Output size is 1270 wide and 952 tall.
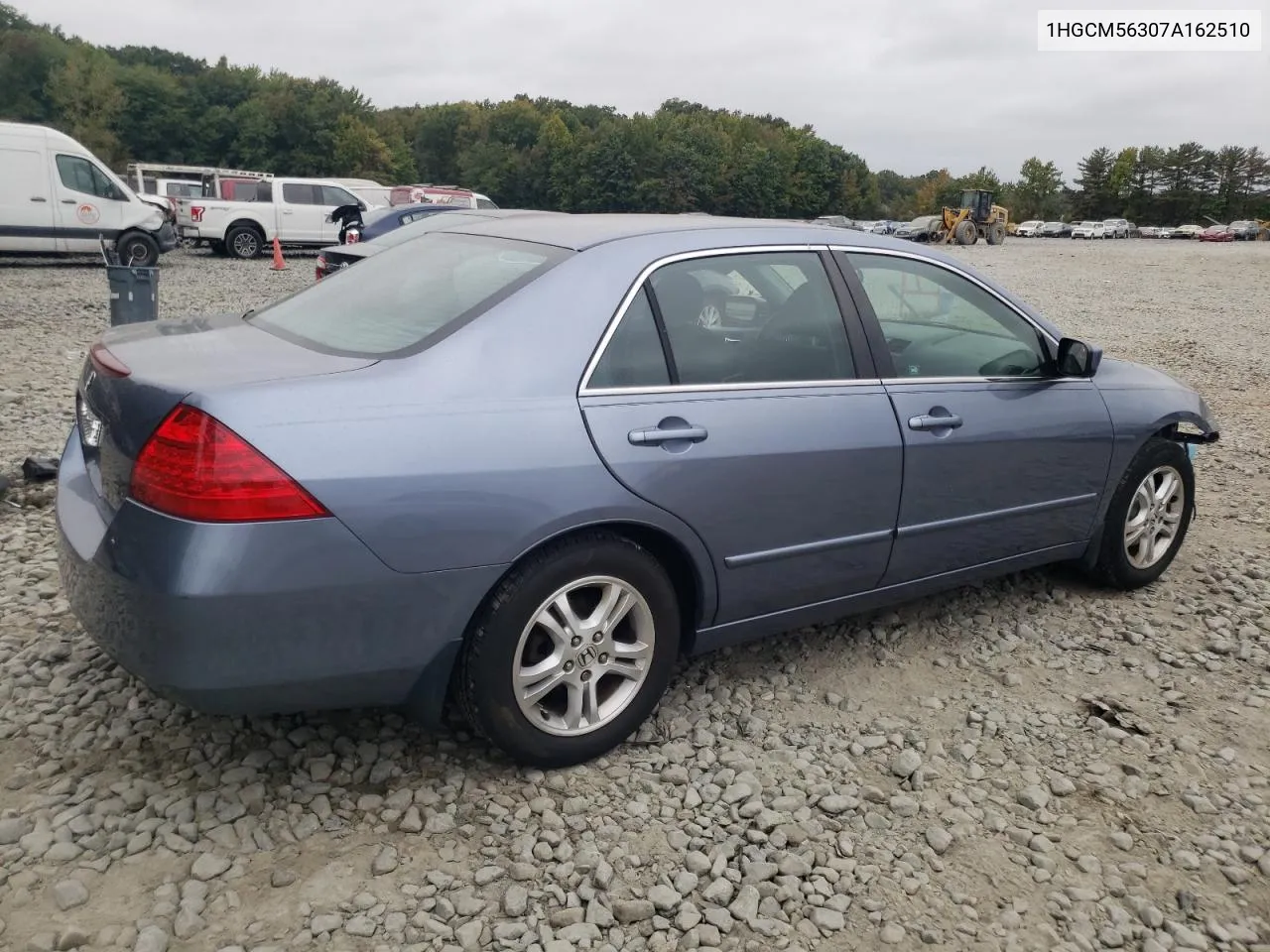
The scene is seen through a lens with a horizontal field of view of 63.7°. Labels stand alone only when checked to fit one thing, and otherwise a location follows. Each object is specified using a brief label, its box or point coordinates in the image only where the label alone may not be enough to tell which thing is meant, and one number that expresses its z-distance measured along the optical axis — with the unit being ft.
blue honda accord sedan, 7.79
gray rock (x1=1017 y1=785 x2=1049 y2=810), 9.48
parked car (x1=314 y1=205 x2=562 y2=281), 29.53
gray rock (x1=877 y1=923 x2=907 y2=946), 7.72
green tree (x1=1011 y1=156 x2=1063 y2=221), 333.42
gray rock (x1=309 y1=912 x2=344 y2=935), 7.45
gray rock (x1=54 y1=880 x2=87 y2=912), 7.55
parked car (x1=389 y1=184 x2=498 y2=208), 84.89
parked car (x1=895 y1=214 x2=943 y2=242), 140.15
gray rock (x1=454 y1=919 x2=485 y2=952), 7.47
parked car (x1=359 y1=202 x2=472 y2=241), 46.47
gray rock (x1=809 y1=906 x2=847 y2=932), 7.84
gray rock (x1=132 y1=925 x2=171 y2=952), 7.16
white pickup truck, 70.13
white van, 52.42
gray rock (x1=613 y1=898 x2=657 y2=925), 7.83
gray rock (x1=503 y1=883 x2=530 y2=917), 7.80
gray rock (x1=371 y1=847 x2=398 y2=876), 8.16
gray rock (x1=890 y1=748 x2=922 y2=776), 9.92
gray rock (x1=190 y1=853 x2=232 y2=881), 7.97
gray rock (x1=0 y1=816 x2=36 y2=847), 8.23
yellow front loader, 133.18
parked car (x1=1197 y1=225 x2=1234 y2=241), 219.41
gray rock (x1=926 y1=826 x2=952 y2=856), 8.79
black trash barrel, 26.86
